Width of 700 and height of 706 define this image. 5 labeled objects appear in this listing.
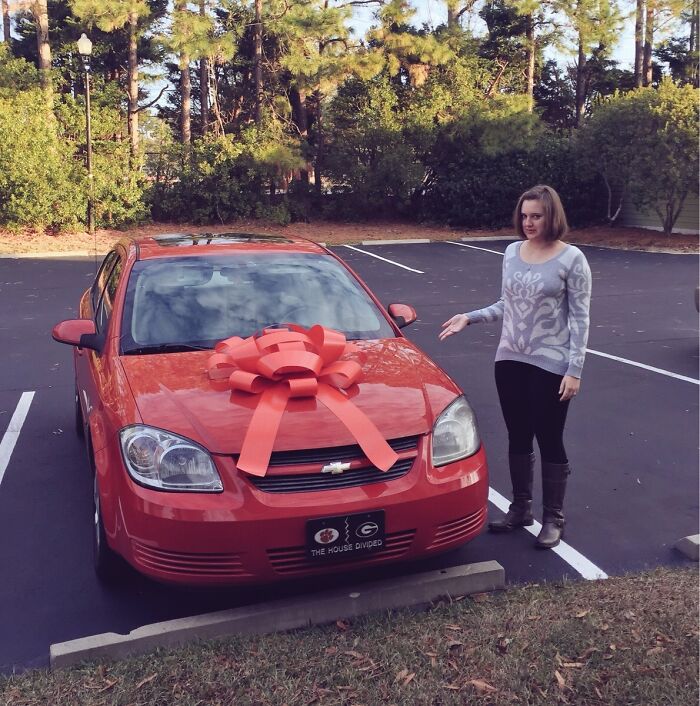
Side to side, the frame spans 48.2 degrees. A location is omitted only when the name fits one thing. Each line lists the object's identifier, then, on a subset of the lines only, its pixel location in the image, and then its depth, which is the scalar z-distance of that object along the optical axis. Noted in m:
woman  3.75
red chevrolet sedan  3.05
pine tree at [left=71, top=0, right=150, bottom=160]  22.55
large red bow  3.13
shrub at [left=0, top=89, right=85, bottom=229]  20.38
